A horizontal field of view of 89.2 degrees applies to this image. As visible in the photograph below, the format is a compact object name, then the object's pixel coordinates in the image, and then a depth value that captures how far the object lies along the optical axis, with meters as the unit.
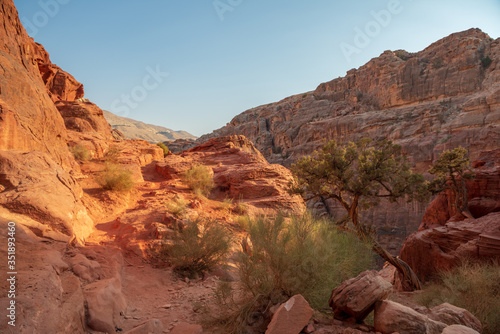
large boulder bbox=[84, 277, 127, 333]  3.29
